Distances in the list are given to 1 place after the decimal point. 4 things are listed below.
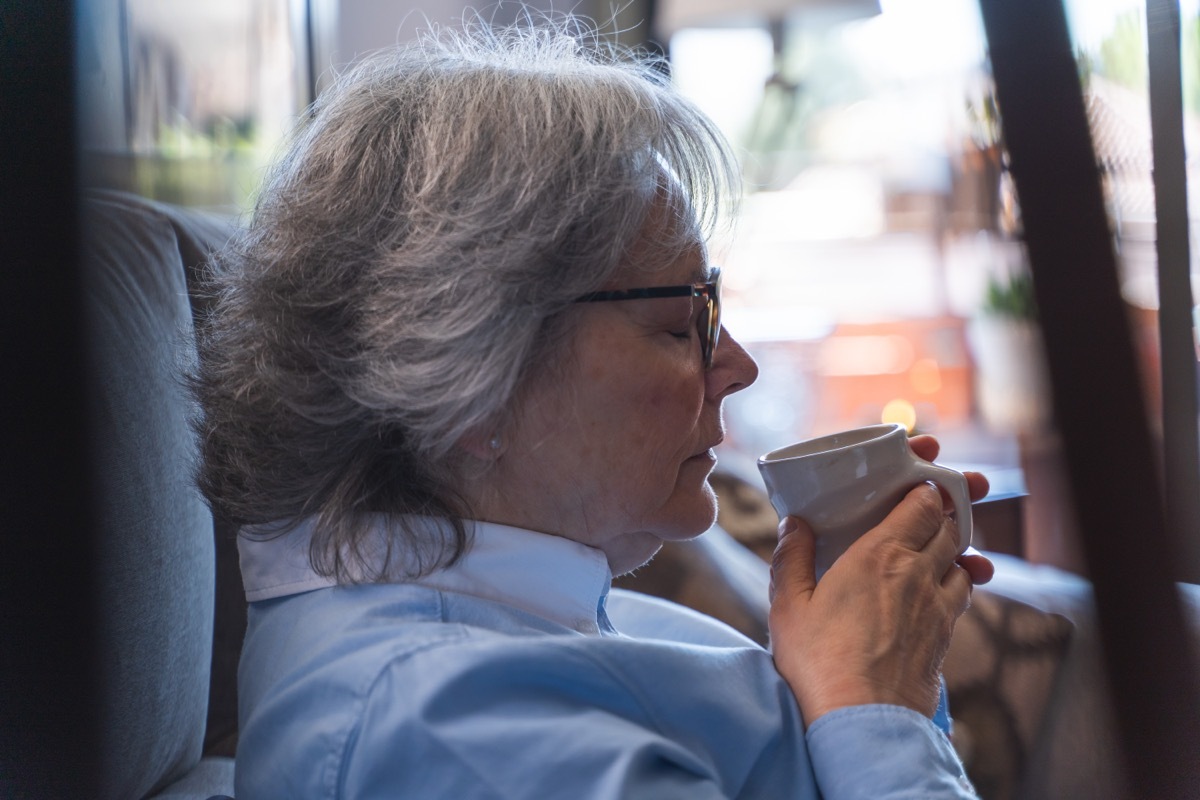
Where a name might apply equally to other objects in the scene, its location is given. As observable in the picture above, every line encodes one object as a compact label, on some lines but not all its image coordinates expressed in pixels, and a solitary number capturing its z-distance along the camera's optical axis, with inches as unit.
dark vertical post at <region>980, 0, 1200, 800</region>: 42.9
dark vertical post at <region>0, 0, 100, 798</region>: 31.0
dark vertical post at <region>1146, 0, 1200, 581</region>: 40.3
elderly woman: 29.5
